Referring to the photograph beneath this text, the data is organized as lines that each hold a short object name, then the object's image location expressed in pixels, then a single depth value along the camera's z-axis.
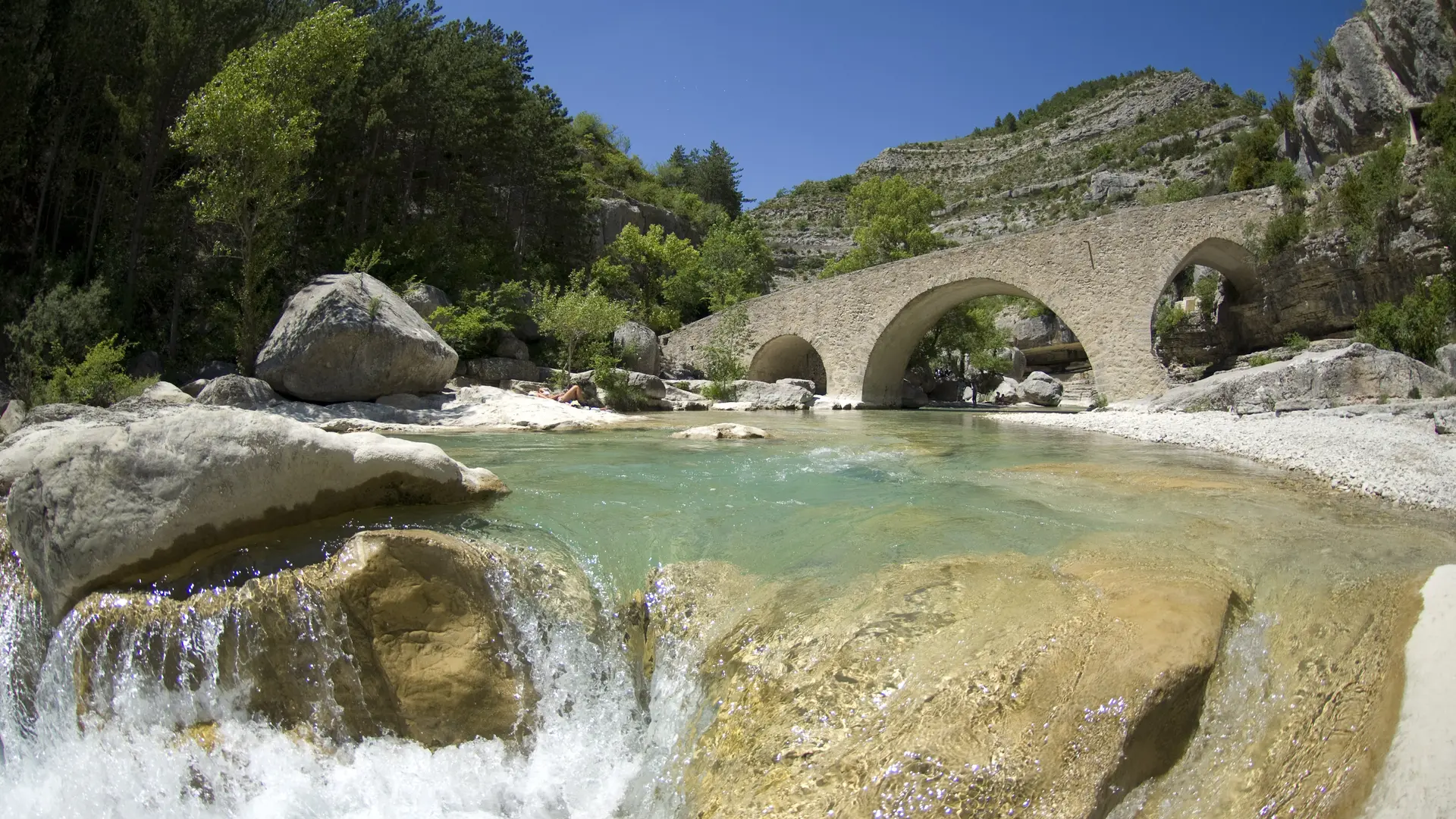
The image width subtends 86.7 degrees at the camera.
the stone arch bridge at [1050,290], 18.17
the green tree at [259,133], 14.14
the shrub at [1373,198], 15.13
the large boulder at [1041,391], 28.03
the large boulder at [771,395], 21.75
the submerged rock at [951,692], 2.40
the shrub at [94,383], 10.95
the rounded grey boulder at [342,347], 13.19
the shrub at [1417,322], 13.59
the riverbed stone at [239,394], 12.08
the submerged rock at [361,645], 3.19
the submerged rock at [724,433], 10.51
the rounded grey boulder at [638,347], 23.38
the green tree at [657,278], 31.77
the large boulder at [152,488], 3.47
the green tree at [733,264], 32.81
